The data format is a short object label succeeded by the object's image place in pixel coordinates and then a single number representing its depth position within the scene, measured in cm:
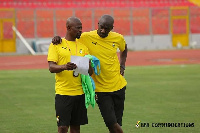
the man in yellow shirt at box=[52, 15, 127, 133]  1680
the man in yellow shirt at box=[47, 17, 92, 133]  1565
